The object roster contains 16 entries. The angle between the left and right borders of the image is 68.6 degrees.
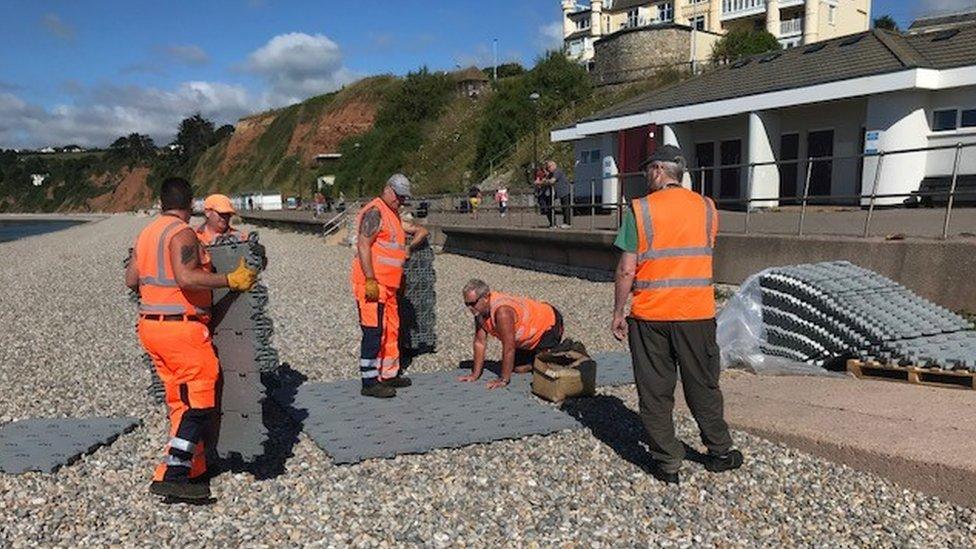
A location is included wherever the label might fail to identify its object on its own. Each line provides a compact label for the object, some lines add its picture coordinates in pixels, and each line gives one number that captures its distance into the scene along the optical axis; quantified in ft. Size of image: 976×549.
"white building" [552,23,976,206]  54.08
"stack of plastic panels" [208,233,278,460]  13.93
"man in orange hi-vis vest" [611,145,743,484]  13.51
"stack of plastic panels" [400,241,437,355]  25.59
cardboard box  19.35
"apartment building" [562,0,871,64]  178.40
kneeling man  20.27
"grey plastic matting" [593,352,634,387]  21.45
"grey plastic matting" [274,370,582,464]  16.51
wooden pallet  17.87
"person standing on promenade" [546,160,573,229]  54.75
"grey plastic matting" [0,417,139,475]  15.66
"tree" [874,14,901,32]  196.34
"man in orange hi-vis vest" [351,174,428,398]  19.58
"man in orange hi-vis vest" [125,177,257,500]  12.80
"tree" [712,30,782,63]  153.38
